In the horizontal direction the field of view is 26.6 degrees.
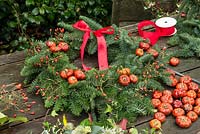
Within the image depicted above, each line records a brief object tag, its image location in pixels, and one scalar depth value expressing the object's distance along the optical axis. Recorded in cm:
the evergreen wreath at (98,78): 194
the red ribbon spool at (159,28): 244
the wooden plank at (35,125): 190
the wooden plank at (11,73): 222
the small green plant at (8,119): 185
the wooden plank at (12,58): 238
